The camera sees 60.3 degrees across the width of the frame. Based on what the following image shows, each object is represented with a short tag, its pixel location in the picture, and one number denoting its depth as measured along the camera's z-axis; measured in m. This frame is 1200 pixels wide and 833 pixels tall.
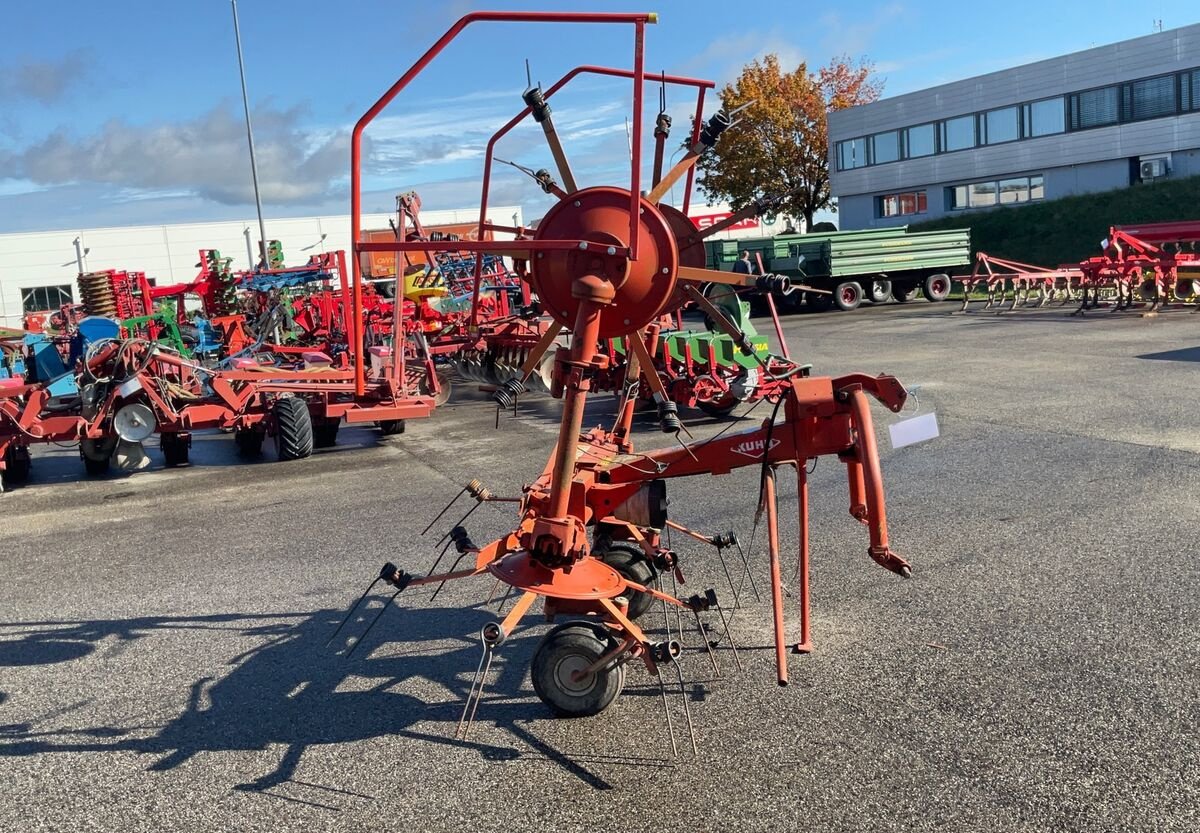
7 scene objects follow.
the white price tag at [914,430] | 4.06
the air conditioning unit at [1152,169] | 36.59
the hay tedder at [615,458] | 3.88
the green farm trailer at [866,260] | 27.33
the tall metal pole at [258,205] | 24.93
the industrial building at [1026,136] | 36.12
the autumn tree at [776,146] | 45.78
